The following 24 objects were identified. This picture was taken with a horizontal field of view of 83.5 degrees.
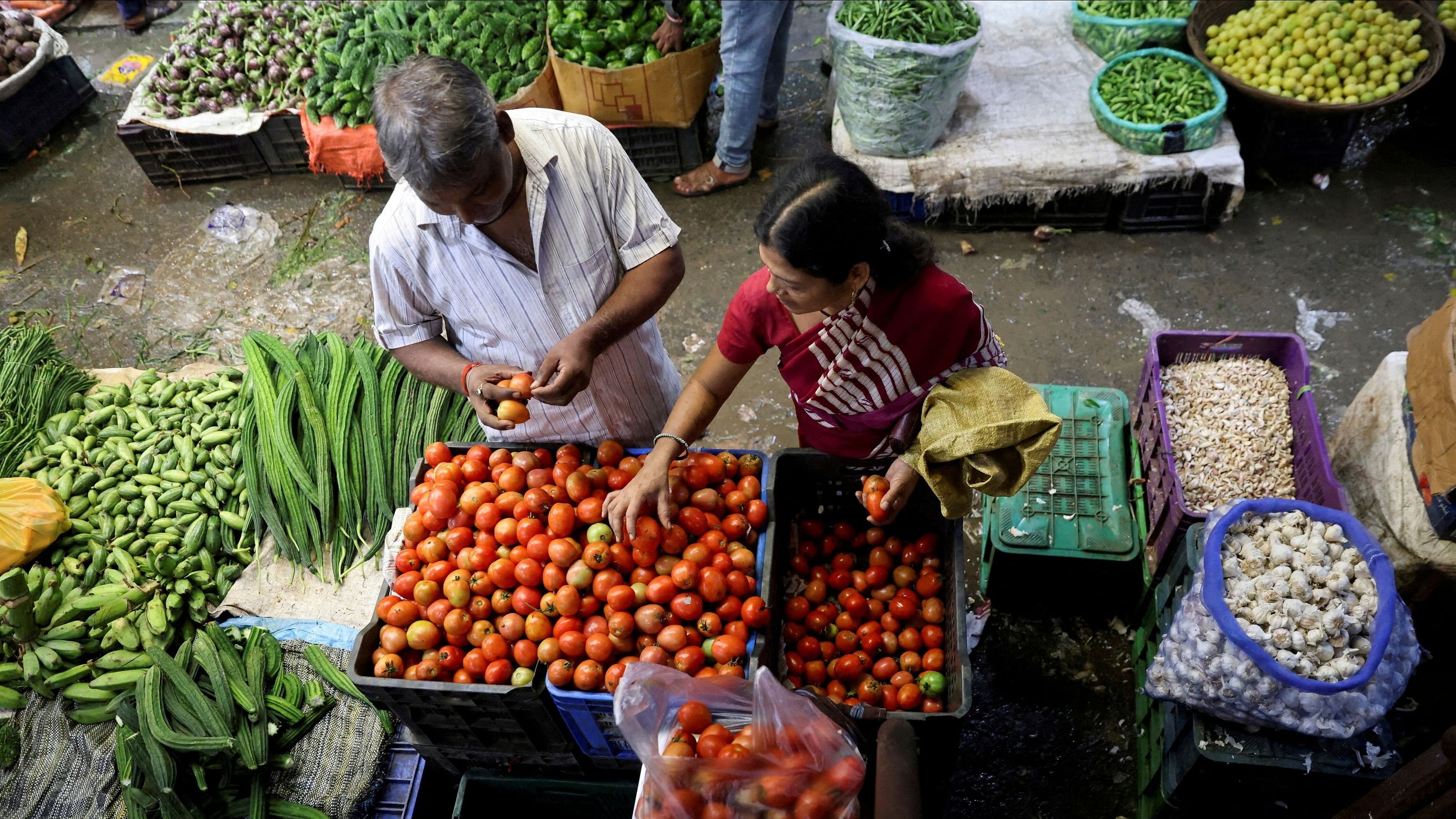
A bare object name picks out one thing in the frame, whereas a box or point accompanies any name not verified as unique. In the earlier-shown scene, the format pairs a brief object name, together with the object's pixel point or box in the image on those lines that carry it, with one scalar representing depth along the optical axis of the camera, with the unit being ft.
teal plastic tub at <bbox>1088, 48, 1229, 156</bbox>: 15.15
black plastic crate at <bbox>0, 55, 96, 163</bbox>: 20.56
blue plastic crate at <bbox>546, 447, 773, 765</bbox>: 6.86
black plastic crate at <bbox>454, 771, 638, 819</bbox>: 8.29
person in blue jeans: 15.35
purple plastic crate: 9.81
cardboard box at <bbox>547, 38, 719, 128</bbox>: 16.43
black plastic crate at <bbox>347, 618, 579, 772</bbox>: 6.86
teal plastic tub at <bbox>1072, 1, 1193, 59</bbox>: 17.01
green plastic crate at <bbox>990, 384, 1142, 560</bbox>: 10.37
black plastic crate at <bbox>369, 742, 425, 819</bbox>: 8.77
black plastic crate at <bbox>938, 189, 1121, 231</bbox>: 16.29
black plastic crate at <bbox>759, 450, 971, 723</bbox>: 7.60
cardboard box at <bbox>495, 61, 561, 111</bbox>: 16.63
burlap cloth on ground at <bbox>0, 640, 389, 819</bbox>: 8.62
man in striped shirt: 6.59
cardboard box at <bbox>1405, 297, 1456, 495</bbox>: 8.73
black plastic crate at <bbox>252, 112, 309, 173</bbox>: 18.95
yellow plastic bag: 10.07
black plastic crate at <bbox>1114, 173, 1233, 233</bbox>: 15.72
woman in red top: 6.10
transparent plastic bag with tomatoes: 5.41
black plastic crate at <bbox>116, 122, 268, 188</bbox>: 18.94
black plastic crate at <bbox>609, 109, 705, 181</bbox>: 17.95
